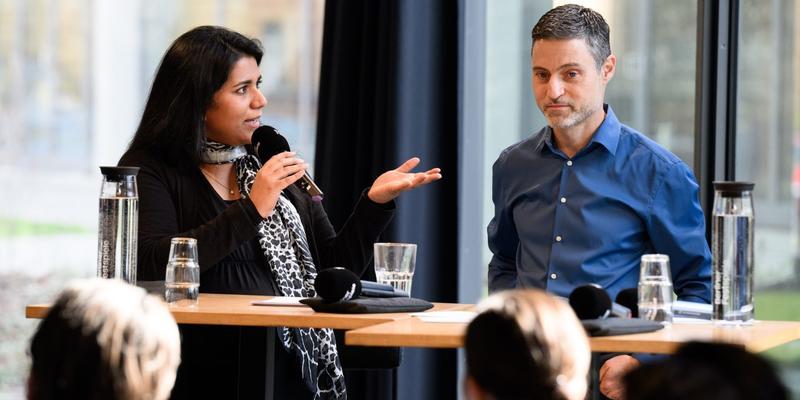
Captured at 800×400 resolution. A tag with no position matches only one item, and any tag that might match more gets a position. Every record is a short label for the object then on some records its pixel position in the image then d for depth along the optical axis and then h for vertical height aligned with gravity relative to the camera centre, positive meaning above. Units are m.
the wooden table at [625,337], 4.60 -0.23
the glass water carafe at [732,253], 5.17 -0.07
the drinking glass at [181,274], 5.71 -0.15
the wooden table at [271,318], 5.29 -0.23
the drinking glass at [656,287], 5.17 -0.15
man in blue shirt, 6.02 +0.07
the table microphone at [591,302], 4.89 -0.17
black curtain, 8.24 +0.30
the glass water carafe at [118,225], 5.83 -0.04
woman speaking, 6.19 +0.01
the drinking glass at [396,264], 6.02 -0.12
